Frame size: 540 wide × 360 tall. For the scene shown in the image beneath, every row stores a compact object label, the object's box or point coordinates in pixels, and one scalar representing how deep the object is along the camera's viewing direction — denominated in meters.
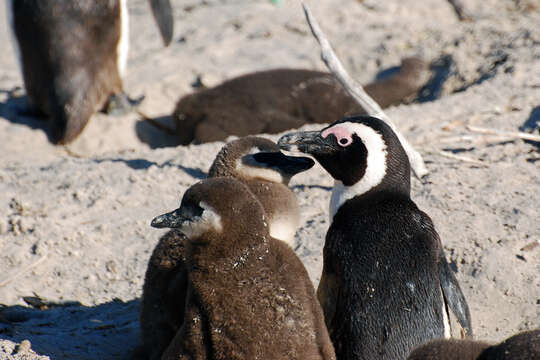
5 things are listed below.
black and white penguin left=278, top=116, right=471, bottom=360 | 6.02
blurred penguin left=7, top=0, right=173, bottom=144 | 13.91
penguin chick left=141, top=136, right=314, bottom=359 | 6.14
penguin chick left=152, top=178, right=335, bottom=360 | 5.19
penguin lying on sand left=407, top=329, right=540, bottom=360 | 3.80
